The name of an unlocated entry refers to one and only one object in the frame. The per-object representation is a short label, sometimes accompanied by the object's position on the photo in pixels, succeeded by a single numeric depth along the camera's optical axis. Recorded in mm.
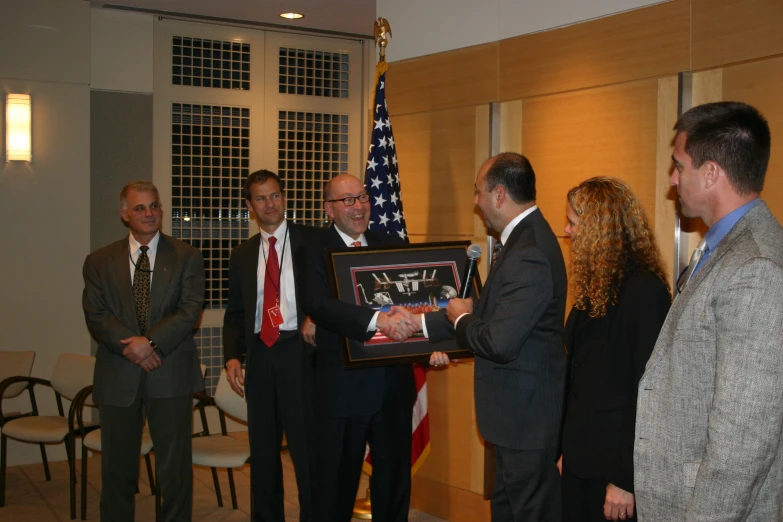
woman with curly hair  2607
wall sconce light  6355
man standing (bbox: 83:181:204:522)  4316
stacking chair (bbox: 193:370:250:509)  4668
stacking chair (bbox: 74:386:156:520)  4941
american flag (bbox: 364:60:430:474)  4988
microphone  3346
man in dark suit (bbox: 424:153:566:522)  2836
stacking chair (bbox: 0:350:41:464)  5891
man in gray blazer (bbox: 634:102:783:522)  1705
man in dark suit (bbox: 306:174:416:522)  3654
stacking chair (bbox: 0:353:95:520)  5148
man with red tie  4289
